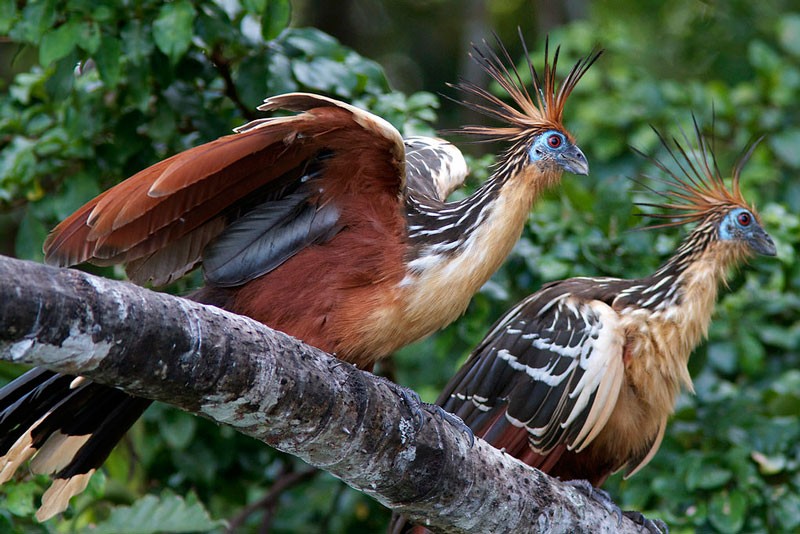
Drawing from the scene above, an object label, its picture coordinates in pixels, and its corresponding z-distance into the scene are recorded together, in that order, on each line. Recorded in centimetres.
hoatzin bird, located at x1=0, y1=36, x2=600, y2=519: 580
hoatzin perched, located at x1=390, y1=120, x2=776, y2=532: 758
